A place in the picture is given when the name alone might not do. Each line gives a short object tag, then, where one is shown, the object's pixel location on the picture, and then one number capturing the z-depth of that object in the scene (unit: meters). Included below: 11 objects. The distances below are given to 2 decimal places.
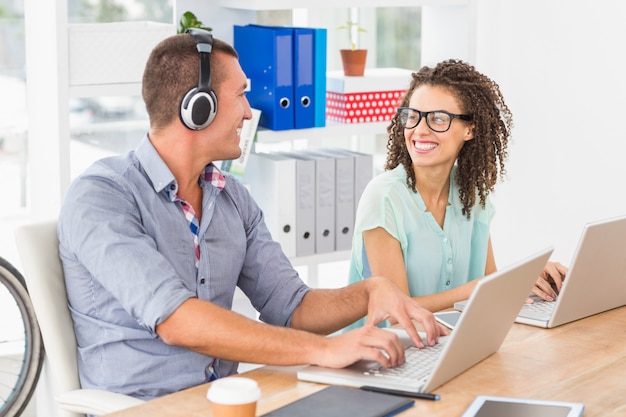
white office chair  3.69
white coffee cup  3.01
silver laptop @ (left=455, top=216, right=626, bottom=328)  3.79
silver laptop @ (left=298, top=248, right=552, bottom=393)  3.43
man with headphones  3.57
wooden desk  3.40
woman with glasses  4.21
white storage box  4.56
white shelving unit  4.92
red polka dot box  5.14
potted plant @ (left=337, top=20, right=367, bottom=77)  5.19
